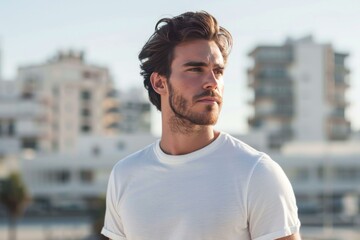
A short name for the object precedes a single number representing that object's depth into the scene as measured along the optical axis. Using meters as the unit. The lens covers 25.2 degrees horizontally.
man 2.77
